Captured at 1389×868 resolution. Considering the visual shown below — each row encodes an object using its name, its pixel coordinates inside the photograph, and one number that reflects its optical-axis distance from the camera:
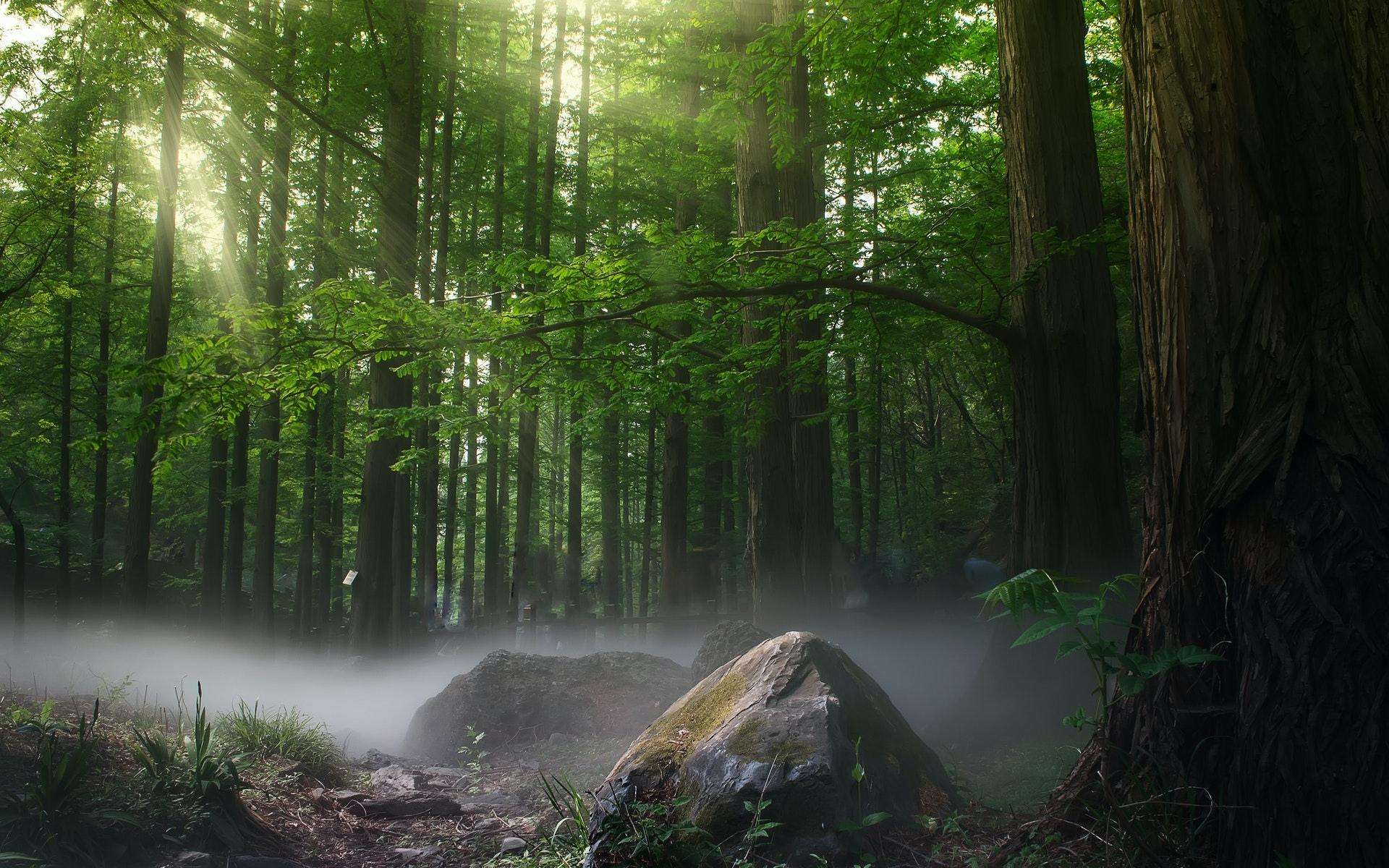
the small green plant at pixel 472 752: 7.92
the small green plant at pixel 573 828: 3.90
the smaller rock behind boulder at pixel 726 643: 8.10
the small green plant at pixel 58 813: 4.15
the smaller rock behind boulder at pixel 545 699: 8.75
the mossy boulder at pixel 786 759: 3.59
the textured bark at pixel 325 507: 18.89
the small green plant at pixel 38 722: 5.38
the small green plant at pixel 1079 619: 2.56
